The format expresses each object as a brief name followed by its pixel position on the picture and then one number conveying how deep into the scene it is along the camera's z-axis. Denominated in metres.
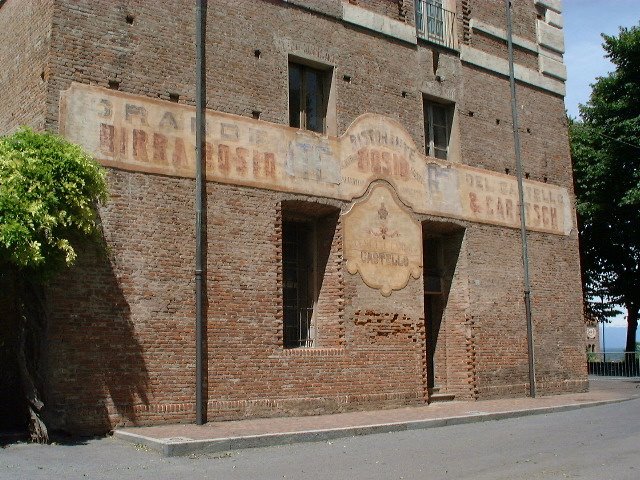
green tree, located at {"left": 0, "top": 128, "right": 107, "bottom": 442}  9.11
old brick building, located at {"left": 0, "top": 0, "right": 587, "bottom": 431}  11.39
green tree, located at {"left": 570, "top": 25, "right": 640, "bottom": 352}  22.69
